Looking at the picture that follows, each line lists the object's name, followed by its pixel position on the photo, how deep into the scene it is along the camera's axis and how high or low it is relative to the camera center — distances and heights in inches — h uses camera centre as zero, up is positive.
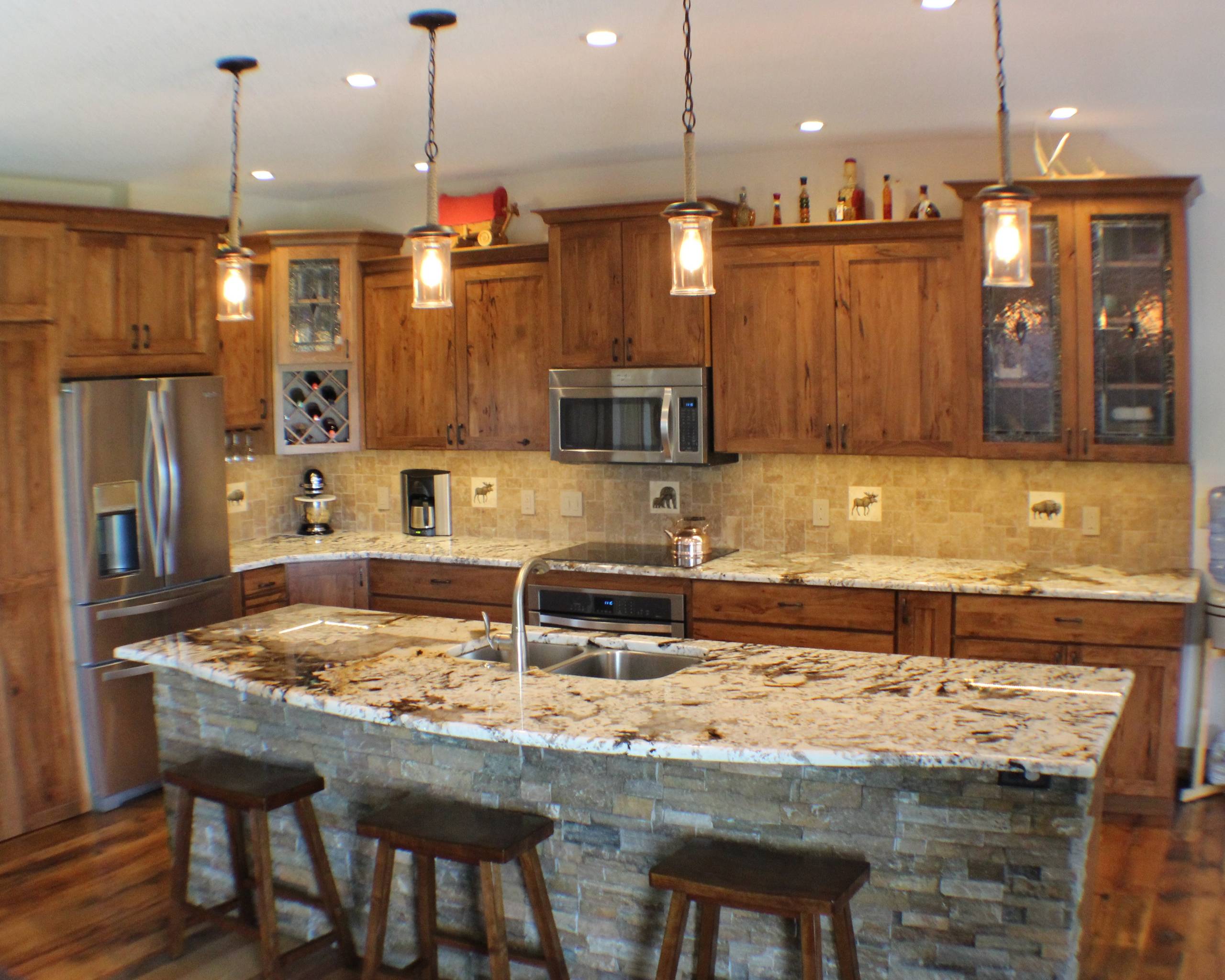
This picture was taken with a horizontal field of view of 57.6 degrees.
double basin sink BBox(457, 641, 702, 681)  126.3 -25.2
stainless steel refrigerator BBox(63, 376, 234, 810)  176.7 -14.7
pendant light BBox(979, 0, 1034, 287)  97.0 +17.5
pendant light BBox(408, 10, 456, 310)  116.3 +19.9
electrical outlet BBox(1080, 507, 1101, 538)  181.9 -14.6
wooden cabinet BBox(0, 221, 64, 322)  170.4 +28.3
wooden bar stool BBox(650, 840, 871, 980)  88.0 -36.2
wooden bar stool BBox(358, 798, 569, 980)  101.7 -38.6
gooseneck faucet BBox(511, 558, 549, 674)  112.5 -18.9
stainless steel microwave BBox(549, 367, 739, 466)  193.2 +4.3
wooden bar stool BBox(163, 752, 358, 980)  118.3 -44.6
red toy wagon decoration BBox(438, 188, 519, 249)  215.8 +44.6
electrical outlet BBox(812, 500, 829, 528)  199.9 -13.8
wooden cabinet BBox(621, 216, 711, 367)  192.7 +22.7
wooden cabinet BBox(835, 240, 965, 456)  178.4 +14.2
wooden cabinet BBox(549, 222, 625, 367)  197.6 +26.2
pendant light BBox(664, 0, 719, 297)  103.2 +18.6
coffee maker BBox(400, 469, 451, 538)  230.4 -11.7
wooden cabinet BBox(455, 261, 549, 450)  210.4 +16.7
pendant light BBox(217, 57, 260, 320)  133.9 +20.7
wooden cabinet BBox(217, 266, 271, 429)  216.4 +16.4
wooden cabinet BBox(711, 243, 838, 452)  186.2 +15.1
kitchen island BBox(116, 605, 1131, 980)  91.7 -30.9
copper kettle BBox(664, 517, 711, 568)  188.9 -17.8
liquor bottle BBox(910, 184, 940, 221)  182.5 +37.2
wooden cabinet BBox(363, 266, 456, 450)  220.1 +15.1
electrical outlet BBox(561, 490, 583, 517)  221.1 -12.3
